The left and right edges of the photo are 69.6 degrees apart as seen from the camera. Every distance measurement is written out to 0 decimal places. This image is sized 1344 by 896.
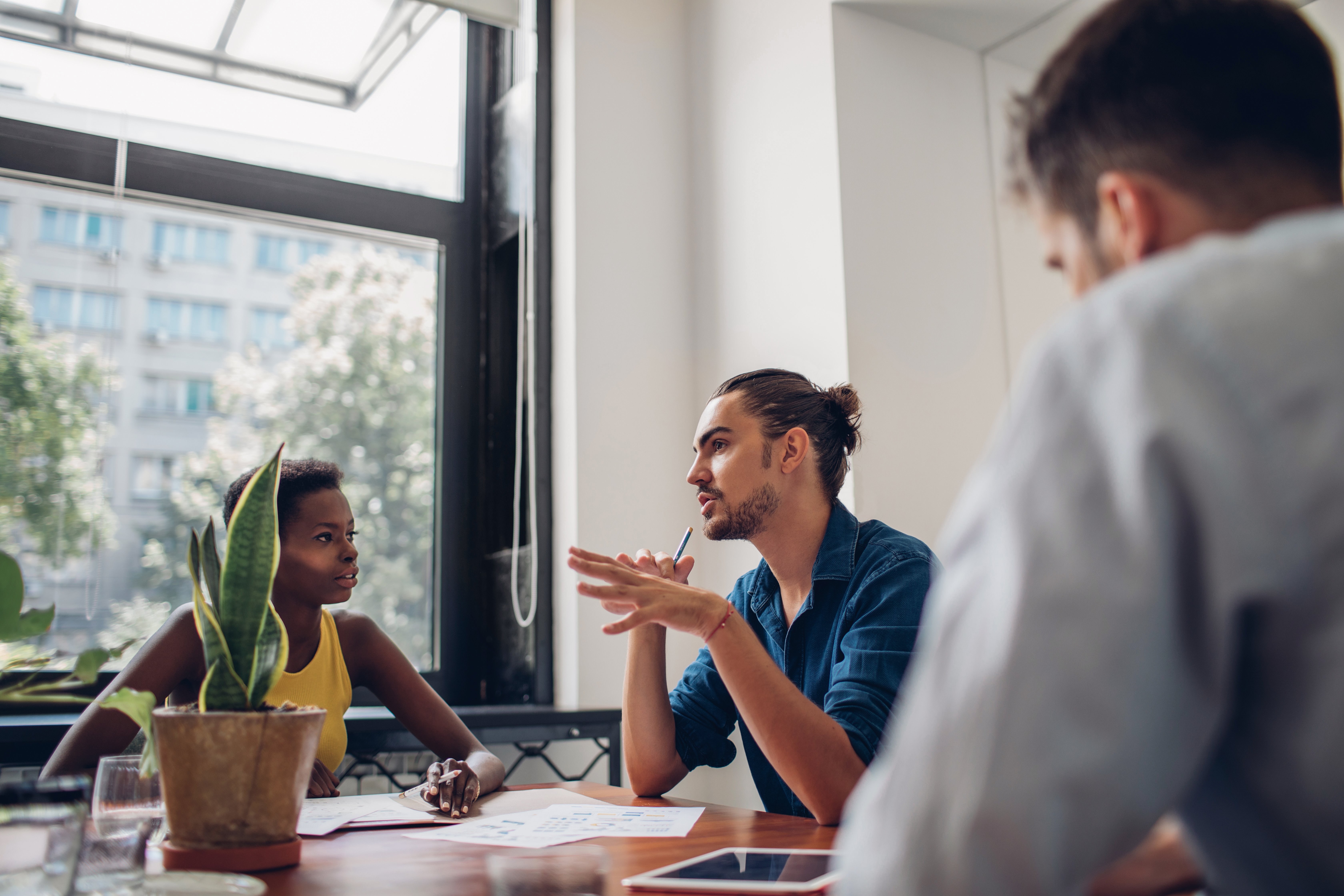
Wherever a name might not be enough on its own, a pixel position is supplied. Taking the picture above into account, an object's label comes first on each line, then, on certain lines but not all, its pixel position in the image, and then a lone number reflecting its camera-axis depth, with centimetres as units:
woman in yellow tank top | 152
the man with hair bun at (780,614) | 120
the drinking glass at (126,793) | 98
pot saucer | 88
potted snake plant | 87
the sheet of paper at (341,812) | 112
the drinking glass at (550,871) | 82
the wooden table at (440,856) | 84
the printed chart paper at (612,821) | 109
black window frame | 241
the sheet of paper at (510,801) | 128
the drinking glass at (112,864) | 76
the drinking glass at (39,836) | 67
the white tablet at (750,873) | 80
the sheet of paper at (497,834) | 104
